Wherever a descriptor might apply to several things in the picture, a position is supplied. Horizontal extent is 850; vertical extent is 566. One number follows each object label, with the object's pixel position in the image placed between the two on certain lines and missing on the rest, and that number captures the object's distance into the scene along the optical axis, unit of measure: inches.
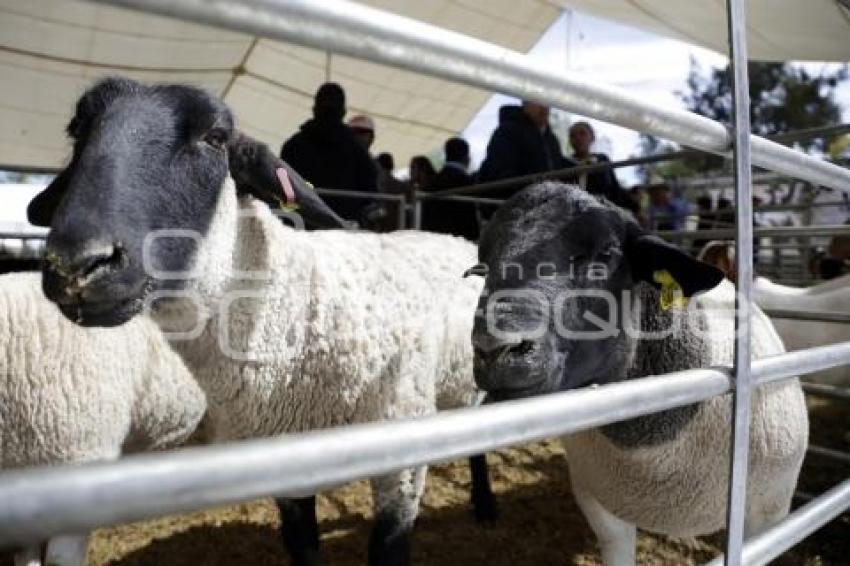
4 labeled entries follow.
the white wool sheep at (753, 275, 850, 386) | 164.4
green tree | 1021.2
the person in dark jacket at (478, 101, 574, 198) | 181.3
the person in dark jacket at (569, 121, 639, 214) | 189.8
